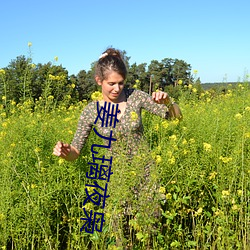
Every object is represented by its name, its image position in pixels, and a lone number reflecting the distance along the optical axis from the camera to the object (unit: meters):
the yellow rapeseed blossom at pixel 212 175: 2.37
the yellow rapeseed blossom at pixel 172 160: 2.32
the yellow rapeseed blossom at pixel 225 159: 2.28
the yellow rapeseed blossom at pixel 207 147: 2.48
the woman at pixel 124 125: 2.01
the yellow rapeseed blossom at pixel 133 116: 2.25
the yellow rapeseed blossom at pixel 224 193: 2.13
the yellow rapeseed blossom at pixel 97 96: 2.59
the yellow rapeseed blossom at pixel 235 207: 2.12
